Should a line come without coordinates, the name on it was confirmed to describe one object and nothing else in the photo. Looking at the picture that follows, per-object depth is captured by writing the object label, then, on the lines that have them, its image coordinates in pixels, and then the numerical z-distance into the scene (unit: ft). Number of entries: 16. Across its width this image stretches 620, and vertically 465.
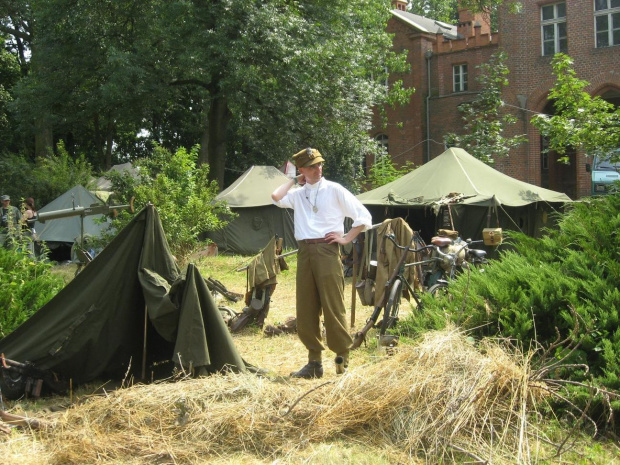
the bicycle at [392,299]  21.71
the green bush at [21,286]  18.70
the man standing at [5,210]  39.32
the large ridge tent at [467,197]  45.21
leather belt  18.35
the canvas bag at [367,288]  24.88
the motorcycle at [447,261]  25.60
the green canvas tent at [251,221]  60.90
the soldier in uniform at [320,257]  18.33
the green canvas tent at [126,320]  16.58
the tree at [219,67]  61.93
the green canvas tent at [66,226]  56.85
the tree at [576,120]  39.88
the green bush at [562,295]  15.37
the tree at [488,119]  85.25
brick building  93.56
